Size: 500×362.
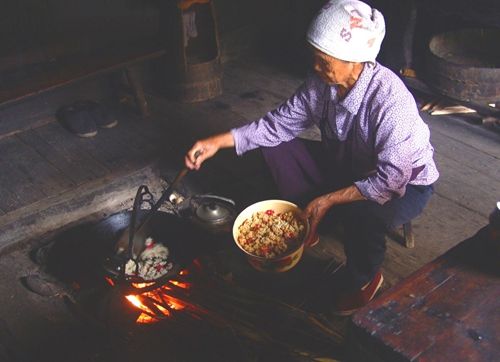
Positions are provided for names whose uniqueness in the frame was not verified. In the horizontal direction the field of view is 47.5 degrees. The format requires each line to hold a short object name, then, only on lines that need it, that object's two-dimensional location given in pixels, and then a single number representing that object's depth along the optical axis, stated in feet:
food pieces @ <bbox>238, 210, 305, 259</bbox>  10.48
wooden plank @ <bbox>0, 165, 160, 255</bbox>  13.37
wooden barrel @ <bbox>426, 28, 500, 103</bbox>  16.57
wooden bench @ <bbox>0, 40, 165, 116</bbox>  15.10
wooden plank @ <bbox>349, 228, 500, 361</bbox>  6.92
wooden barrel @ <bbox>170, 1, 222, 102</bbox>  18.02
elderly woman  9.29
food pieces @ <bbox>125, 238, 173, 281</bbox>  11.00
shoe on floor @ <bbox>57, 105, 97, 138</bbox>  16.42
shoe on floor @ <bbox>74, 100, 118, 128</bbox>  16.89
